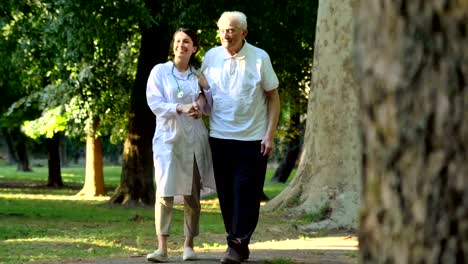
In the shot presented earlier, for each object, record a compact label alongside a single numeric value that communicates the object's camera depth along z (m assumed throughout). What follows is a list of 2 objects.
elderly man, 8.70
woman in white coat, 8.78
